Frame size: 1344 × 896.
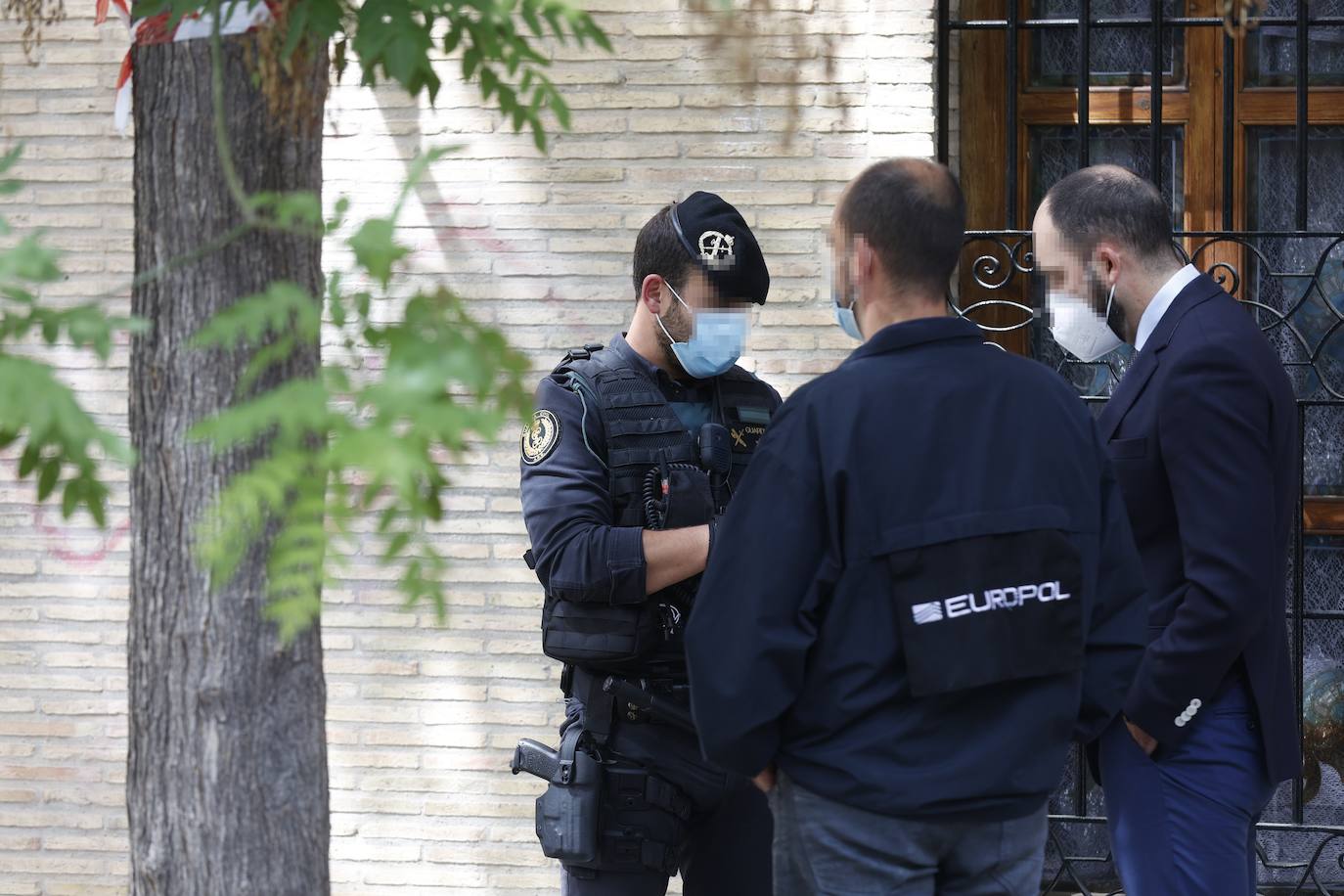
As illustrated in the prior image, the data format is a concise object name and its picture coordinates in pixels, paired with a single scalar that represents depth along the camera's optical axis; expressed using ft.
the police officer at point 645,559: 40.74
